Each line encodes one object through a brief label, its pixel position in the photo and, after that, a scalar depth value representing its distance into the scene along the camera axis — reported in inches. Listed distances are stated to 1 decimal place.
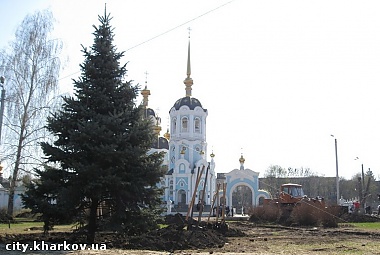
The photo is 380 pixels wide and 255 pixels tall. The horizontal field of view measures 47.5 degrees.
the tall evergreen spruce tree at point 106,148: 492.4
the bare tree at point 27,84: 959.0
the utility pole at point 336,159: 1392.5
